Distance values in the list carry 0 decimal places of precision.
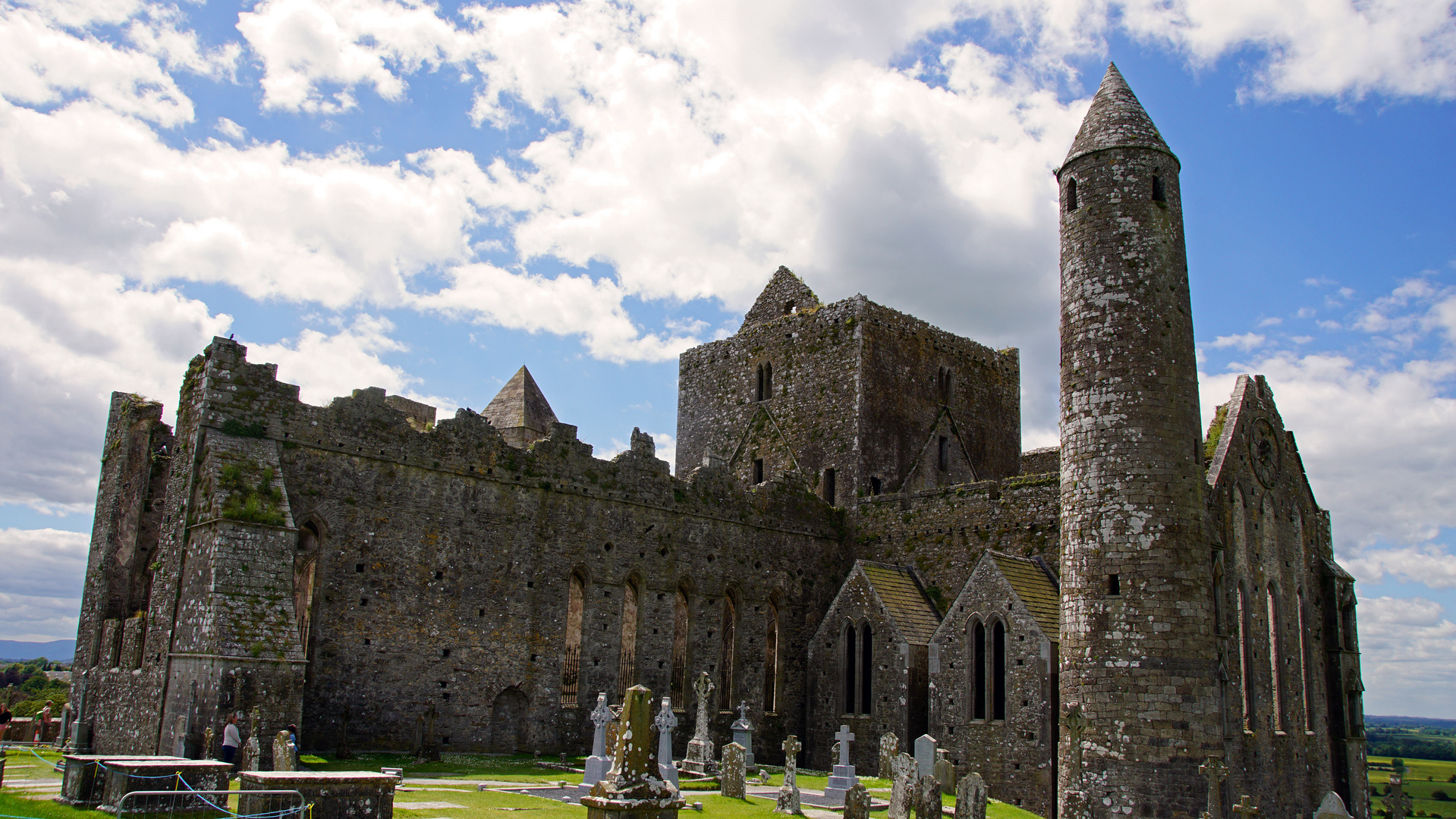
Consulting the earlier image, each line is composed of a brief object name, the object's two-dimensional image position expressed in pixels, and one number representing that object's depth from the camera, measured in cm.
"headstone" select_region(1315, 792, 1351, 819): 1836
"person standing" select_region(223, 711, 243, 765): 1627
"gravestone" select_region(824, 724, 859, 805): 1833
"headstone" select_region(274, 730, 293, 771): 1509
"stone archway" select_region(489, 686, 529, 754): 2233
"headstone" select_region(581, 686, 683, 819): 1117
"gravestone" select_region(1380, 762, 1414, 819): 2078
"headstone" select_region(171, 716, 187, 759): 1688
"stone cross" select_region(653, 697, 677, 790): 1918
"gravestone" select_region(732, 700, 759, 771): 2377
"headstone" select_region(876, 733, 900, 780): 2209
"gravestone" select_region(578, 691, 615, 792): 1712
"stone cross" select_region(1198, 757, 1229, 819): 1673
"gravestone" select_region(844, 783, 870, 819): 1522
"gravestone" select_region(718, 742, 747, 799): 1836
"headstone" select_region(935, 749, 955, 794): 1970
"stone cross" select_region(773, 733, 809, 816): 1652
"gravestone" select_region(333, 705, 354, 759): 1945
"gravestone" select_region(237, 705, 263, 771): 1622
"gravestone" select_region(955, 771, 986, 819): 1606
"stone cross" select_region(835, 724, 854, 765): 1984
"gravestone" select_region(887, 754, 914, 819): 1609
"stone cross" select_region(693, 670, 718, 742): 2372
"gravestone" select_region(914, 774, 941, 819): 1573
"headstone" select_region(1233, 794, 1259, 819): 1616
